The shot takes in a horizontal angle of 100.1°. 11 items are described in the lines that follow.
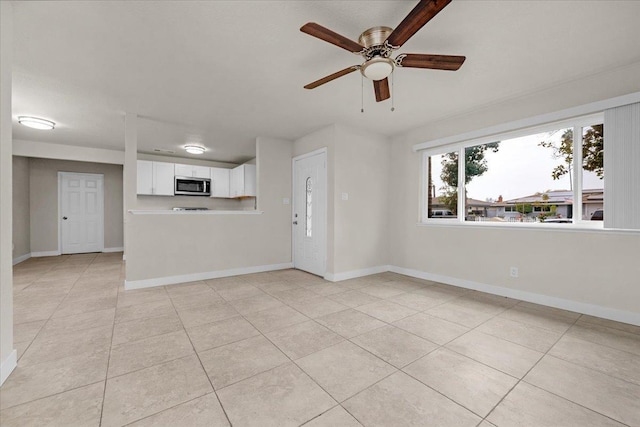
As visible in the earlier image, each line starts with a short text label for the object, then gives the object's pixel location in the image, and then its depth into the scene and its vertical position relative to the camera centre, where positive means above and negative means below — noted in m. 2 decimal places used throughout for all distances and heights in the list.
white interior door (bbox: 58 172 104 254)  6.42 +0.02
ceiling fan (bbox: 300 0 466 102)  1.65 +1.14
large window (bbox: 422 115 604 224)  2.84 +0.44
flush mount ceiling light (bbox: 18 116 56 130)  3.87 +1.35
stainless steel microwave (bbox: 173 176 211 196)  6.16 +0.63
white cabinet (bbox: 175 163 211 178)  6.19 +1.00
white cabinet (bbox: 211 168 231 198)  6.67 +0.78
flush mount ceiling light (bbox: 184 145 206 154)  5.48 +1.34
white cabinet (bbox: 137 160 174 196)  5.80 +0.77
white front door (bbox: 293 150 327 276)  4.35 +0.01
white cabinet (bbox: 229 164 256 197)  6.24 +0.76
